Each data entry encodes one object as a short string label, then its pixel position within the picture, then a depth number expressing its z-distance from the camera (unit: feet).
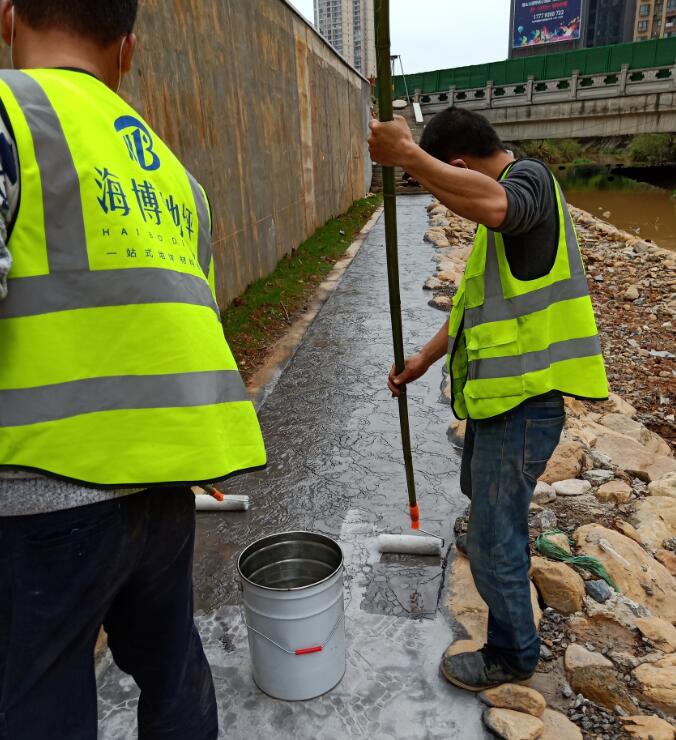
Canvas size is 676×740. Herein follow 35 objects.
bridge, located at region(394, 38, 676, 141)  86.12
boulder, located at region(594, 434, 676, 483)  12.30
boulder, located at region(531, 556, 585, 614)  8.34
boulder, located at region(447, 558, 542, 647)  8.15
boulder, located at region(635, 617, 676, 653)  7.81
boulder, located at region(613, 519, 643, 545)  10.14
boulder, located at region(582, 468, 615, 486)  11.65
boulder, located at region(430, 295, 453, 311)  23.22
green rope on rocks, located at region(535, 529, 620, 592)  8.84
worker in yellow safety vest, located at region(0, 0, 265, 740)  3.56
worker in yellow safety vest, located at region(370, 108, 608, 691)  6.17
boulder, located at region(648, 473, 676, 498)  11.48
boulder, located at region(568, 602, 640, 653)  7.84
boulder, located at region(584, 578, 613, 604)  8.47
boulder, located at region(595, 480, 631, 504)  11.08
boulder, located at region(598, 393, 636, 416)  15.25
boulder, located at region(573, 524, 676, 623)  8.86
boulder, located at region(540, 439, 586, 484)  11.60
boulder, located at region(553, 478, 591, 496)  11.12
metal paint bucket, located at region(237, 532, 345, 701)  6.46
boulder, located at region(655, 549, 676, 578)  9.94
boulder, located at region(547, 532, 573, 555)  9.32
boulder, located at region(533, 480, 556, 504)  10.82
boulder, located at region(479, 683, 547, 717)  6.82
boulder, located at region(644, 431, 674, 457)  13.83
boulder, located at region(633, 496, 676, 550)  10.33
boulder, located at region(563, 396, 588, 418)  14.58
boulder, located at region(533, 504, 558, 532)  9.98
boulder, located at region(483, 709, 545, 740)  6.49
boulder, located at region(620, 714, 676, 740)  6.52
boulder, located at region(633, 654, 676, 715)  6.95
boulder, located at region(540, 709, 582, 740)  6.54
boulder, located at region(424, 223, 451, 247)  35.58
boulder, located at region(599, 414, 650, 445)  14.10
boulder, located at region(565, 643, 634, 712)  7.01
